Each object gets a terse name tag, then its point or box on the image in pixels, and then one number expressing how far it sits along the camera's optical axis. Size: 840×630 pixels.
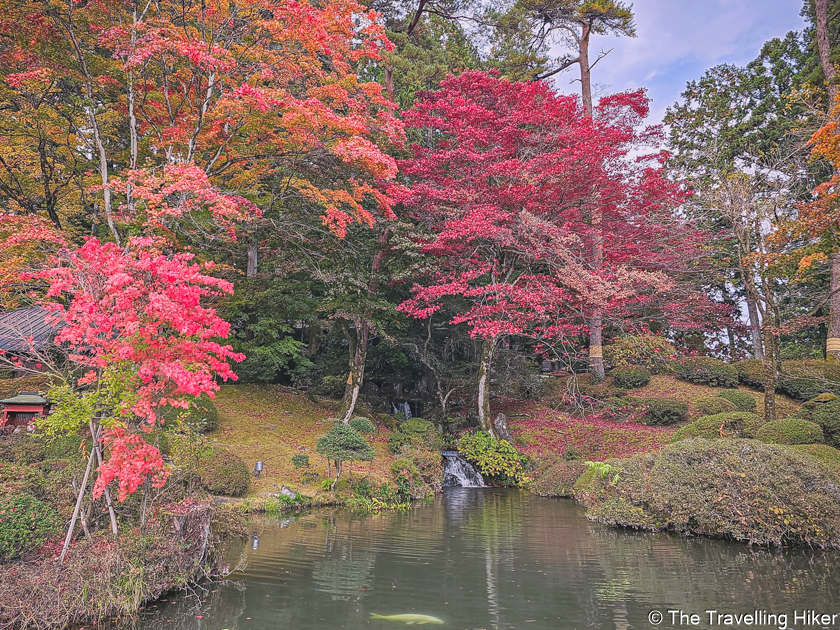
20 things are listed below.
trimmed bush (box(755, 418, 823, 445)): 9.79
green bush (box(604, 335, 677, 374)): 15.94
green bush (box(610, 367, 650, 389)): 18.38
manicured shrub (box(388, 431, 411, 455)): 14.28
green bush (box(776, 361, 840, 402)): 15.62
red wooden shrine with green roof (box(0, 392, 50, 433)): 9.91
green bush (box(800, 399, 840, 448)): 10.75
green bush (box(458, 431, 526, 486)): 14.16
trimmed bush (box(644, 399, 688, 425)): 15.59
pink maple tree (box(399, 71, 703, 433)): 13.95
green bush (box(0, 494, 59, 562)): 4.89
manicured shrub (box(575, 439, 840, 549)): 7.60
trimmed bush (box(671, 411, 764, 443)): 10.96
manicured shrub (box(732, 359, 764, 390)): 17.42
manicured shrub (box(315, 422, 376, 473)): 10.46
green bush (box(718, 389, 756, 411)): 14.65
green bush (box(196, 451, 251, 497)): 9.54
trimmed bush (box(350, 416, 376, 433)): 11.80
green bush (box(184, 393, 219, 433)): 12.21
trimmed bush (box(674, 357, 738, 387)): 17.78
